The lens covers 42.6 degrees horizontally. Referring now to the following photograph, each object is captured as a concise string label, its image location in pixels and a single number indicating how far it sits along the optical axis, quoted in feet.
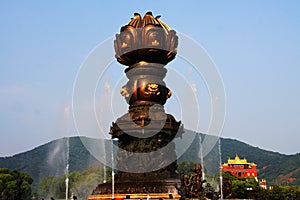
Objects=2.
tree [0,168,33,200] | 130.72
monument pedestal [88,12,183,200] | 54.49
